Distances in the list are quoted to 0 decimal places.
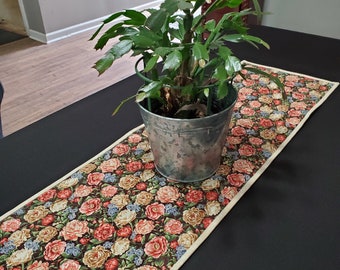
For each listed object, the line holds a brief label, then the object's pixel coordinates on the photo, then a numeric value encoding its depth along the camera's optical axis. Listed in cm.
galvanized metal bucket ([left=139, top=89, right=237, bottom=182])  67
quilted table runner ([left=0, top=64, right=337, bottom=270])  61
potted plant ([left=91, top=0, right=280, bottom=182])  61
